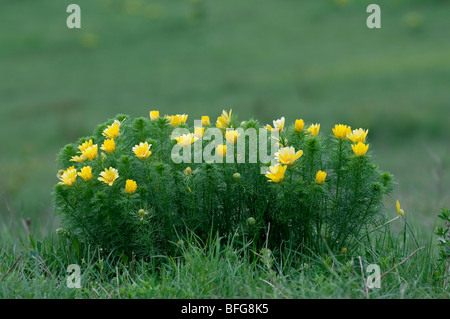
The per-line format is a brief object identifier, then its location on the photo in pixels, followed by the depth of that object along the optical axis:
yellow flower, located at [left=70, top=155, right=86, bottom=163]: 5.76
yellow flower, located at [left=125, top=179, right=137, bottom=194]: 5.32
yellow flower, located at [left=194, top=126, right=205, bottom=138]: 5.82
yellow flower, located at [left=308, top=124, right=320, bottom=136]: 5.87
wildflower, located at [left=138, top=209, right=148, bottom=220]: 5.32
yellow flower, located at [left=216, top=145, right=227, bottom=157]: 5.56
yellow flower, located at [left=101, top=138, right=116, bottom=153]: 5.62
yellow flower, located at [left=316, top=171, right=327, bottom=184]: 5.38
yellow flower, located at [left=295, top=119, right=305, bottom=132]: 5.81
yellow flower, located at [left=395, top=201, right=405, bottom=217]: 5.76
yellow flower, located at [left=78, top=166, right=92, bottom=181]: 5.44
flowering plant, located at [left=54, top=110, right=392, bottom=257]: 5.52
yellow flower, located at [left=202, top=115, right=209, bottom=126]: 6.40
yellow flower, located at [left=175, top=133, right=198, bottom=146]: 5.50
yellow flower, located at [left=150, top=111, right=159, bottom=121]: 6.30
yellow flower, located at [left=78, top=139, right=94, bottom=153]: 5.82
